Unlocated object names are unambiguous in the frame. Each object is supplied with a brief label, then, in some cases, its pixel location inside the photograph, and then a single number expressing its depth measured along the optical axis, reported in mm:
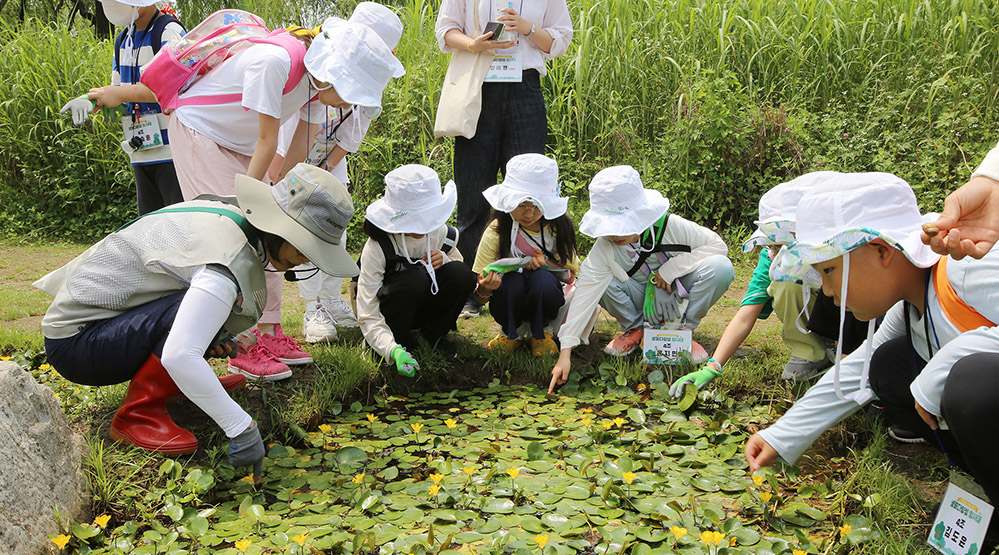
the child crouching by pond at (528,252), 3145
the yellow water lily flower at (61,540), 1839
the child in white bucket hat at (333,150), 3004
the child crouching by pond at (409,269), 3014
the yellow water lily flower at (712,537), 1787
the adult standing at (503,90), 3631
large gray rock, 1822
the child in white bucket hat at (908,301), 1643
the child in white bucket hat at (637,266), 3035
